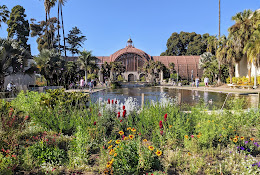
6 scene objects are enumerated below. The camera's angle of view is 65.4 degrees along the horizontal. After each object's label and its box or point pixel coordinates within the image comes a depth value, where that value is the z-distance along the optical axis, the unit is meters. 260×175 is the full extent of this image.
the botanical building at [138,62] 57.47
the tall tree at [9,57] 16.12
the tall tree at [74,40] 56.31
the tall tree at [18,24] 44.25
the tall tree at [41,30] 49.33
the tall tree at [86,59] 33.47
